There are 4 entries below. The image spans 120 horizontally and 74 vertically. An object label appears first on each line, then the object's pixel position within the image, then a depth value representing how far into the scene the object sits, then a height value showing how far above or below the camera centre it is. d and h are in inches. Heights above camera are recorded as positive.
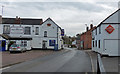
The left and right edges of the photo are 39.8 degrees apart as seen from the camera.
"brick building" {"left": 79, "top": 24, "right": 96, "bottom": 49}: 2297.2 -20.1
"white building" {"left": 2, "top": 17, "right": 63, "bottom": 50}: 1615.4 +55.8
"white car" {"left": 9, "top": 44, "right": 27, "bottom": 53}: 1112.2 -69.4
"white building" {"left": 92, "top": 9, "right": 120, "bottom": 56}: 933.8 +14.9
